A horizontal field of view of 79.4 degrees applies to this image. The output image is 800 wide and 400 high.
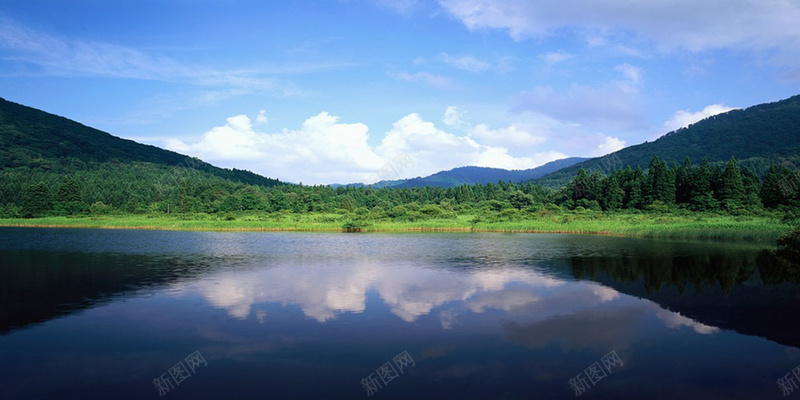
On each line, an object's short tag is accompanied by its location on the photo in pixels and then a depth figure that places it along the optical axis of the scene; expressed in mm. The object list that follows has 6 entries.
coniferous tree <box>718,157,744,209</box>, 71062
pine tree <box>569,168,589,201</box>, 94375
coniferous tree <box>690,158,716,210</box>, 72938
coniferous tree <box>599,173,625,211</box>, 84625
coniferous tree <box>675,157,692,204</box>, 80875
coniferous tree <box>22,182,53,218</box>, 81938
